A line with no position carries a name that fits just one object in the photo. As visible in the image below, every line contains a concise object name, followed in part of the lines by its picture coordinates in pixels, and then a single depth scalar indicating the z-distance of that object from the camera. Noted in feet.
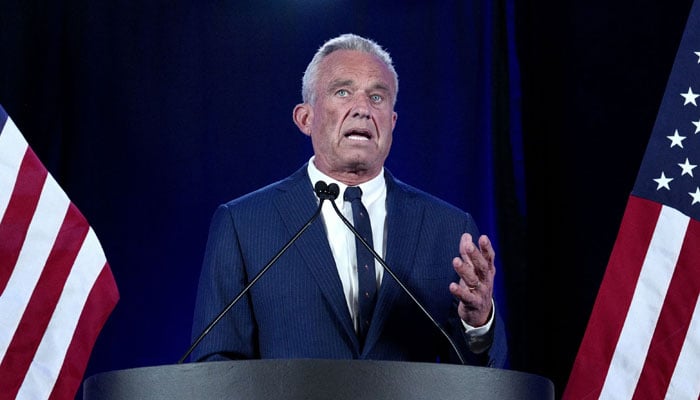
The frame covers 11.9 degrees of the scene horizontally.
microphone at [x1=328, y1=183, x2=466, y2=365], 17.64
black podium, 16.61
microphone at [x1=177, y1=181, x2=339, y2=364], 17.78
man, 18.53
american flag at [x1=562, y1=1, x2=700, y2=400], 19.38
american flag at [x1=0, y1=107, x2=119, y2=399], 19.43
